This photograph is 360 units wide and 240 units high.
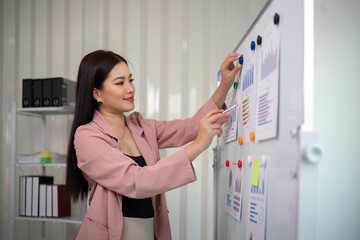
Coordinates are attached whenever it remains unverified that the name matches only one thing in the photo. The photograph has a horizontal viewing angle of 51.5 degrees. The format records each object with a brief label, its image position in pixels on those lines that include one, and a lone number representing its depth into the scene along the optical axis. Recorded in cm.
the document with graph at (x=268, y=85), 100
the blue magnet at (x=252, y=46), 129
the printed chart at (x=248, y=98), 124
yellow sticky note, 115
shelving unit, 270
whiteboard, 82
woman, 135
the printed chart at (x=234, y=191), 142
